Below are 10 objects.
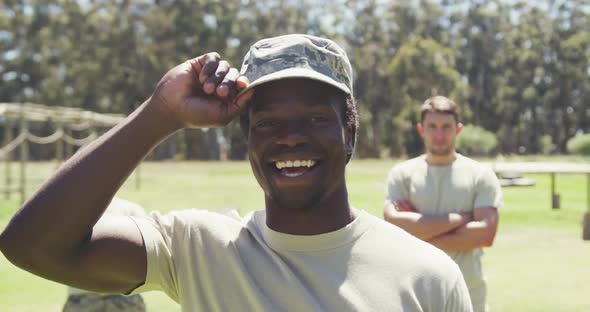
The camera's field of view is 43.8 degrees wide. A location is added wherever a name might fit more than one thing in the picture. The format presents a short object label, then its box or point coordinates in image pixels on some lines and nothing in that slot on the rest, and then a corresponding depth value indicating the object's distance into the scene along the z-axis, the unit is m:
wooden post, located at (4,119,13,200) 18.40
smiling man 1.88
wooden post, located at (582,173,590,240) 12.84
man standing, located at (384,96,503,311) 4.50
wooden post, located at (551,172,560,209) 18.39
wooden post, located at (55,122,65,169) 24.46
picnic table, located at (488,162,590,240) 17.84
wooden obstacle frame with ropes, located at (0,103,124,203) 18.88
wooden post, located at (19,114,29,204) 18.49
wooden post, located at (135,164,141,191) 25.20
